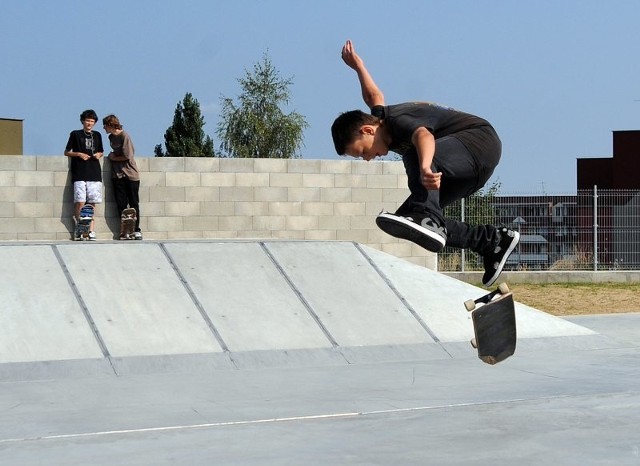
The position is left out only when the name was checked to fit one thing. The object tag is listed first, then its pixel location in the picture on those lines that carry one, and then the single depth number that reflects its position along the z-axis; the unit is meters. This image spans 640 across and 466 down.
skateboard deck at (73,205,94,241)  16.56
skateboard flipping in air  6.54
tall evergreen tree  56.53
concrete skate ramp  10.62
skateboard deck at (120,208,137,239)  17.16
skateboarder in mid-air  5.80
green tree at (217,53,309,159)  52.41
